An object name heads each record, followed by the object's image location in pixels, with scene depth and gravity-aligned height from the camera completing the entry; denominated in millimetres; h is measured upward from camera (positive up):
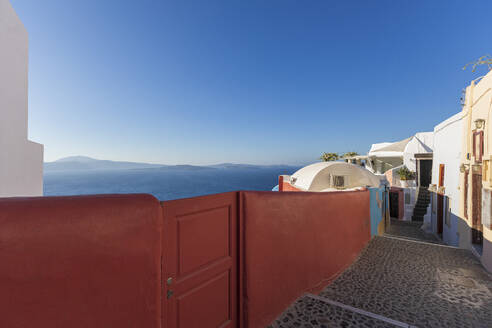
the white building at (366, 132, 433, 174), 26478 +2126
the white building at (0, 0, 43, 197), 4062 +1037
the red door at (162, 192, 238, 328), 1812 -947
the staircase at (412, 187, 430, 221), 18953 -3512
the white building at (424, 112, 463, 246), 8445 -586
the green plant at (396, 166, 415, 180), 22770 -770
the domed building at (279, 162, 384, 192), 17703 -985
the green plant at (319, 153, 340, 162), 35250 +1652
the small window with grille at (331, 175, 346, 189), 17562 -1229
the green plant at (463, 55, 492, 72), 5612 +2878
